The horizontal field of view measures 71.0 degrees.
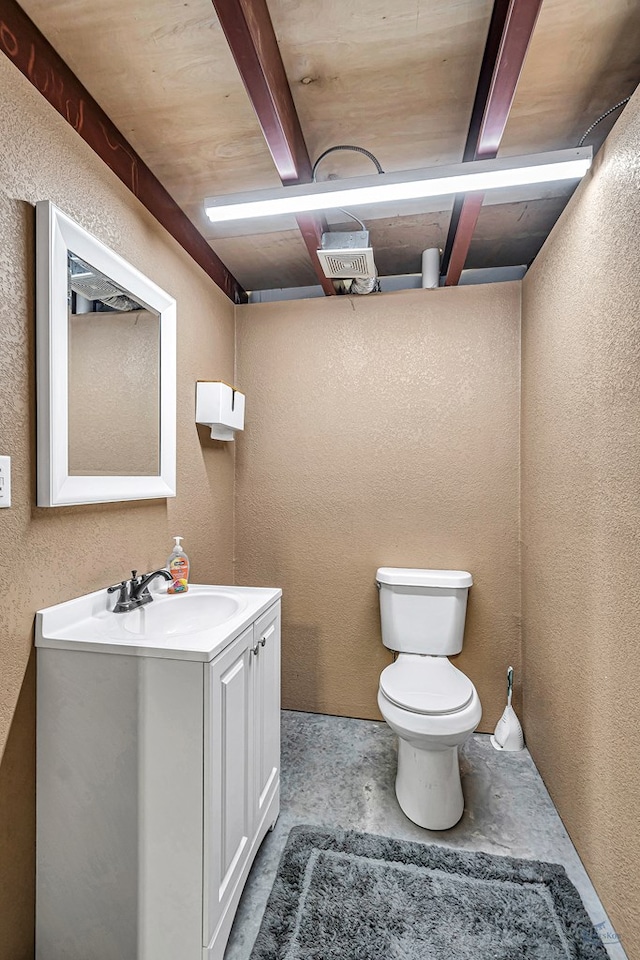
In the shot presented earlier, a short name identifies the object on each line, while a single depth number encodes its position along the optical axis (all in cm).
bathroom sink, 145
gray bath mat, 125
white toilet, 166
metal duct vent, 189
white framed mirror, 123
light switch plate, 112
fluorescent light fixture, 141
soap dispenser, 171
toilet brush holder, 217
